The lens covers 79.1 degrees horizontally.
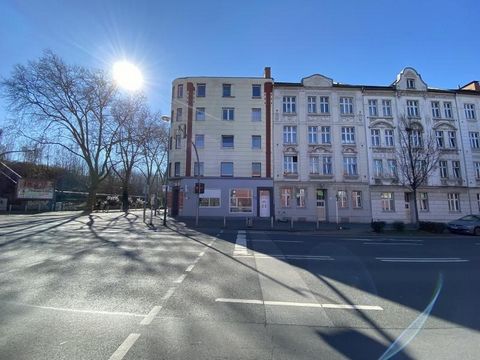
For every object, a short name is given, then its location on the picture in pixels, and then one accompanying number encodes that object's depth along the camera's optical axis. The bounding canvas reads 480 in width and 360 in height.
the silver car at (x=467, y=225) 22.02
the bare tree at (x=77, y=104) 31.89
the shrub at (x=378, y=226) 21.22
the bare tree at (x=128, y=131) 37.22
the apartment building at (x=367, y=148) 31.31
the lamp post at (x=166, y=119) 25.07
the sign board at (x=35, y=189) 38.38
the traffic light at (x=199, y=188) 24.27
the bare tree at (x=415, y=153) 24.87
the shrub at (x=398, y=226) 21.94
